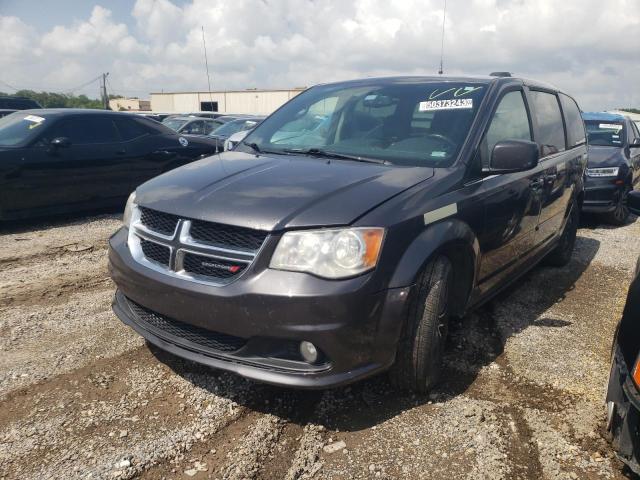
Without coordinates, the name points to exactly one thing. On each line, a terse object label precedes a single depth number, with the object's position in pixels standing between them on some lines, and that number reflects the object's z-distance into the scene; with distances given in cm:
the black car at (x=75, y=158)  601
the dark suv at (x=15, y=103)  1338
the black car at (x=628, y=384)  187
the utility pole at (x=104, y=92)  4596
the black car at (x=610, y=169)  732
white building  4138
